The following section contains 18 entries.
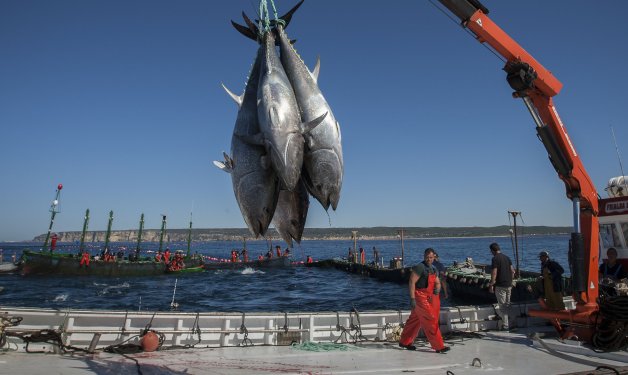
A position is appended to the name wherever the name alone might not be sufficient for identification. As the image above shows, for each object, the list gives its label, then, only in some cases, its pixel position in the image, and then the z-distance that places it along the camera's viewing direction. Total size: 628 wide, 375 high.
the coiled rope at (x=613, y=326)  6.12
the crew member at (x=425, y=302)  6.39
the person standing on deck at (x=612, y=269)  8.33
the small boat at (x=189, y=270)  36.38
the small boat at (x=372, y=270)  28.86
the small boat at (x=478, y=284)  16.69
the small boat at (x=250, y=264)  41.94
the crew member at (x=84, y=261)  32.41
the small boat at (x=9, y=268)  35.16
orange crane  6.95
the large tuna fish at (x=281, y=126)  2.87
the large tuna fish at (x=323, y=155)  3.08
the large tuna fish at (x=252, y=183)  3.17
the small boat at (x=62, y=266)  32.53
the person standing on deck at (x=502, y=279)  7.98
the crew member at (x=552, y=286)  7.50
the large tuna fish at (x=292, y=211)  3.35
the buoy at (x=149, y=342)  6.19
